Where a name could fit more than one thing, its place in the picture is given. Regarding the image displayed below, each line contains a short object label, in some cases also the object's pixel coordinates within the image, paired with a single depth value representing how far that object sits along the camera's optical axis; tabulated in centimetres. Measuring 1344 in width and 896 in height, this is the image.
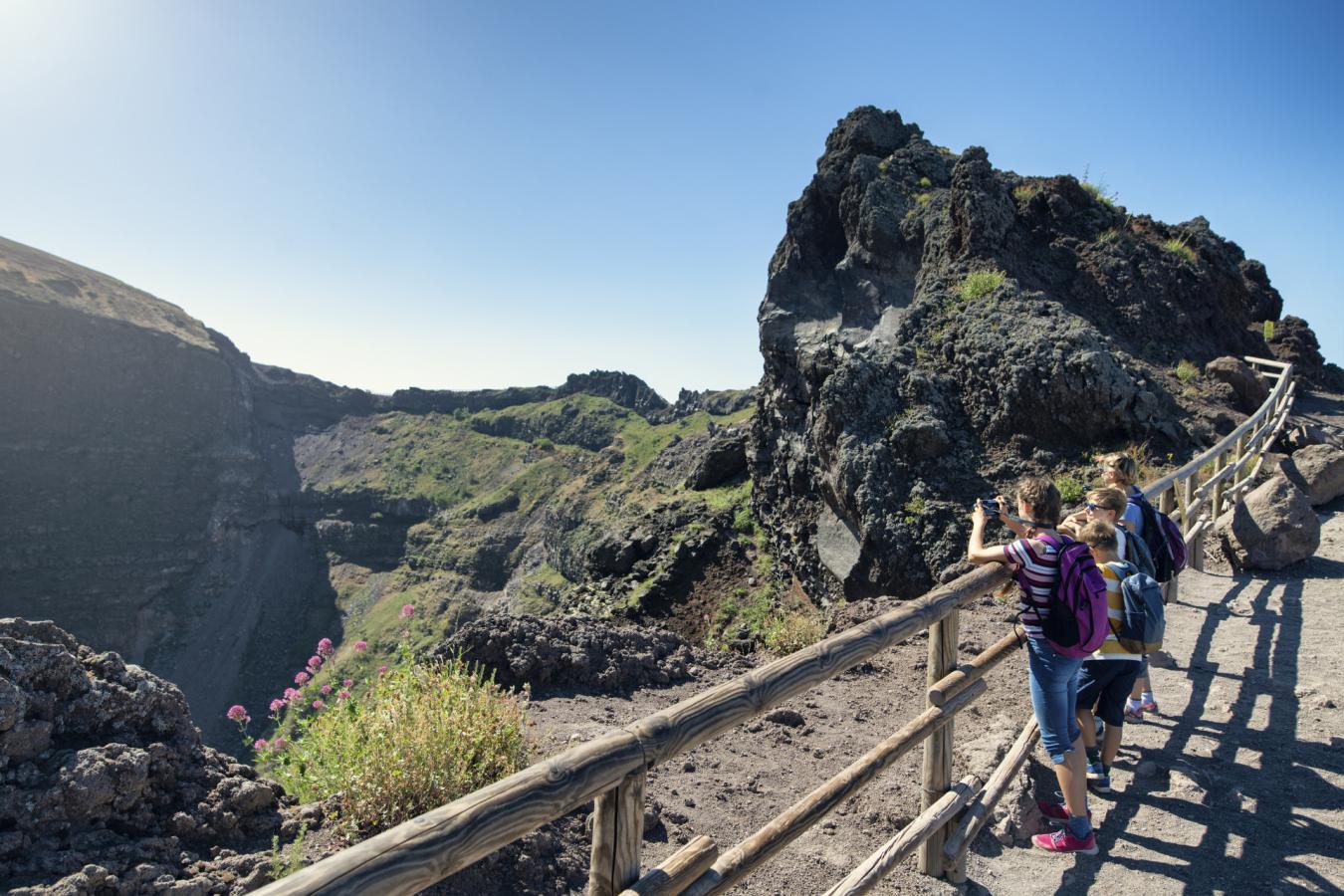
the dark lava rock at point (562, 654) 775
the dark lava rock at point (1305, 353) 1915
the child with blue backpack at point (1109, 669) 391
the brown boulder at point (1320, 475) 1041
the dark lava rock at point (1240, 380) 1380
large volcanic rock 1163
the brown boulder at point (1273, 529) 823
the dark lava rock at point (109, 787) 321
